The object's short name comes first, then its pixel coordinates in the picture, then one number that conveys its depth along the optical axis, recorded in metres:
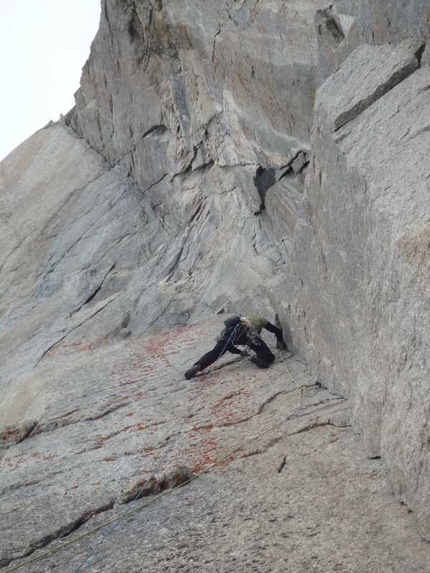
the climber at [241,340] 13.30
